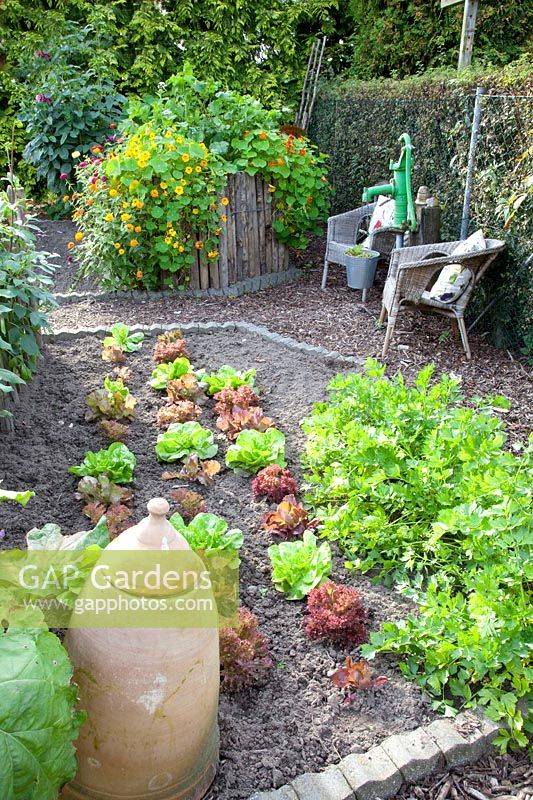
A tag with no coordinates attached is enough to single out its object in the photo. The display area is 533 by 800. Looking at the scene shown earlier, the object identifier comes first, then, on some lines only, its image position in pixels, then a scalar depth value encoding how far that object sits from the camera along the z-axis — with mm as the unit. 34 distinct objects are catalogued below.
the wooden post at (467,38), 7039
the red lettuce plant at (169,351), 4789
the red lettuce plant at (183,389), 4230
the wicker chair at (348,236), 6738
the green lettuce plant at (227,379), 4363
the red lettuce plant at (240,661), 2264
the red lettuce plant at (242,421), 3855
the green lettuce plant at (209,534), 2711
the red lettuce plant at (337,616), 2469
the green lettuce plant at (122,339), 5014
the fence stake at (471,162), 5445
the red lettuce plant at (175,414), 3963
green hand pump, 5672
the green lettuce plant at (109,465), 3293
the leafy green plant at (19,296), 3727
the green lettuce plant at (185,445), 3631
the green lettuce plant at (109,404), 3885
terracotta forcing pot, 1577
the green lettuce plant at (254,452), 3521
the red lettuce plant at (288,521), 3033
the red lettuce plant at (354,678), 2273
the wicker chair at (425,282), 5062
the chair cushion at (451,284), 5129
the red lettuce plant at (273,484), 3285
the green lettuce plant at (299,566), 2697
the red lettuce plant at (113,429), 3682
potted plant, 6363
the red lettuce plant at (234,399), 4047
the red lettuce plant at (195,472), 3443
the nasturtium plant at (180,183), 6051
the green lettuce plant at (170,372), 4457
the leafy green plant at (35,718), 1333
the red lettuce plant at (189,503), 3088
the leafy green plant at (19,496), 1667
